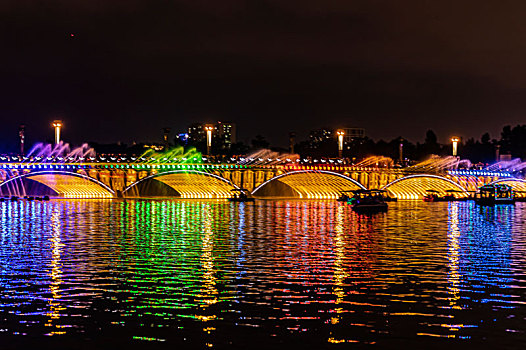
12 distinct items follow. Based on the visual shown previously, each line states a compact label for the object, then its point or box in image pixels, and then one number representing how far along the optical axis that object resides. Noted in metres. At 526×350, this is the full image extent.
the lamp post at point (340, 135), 163.62
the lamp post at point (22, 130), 147.38
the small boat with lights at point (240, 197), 135.88
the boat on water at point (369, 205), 99.82
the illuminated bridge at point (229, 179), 141.38
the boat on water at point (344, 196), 139.20
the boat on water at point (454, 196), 149.50
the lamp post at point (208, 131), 153.89
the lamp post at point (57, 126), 149.12
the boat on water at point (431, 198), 148.12
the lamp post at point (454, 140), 175.25
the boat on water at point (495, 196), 128.00
